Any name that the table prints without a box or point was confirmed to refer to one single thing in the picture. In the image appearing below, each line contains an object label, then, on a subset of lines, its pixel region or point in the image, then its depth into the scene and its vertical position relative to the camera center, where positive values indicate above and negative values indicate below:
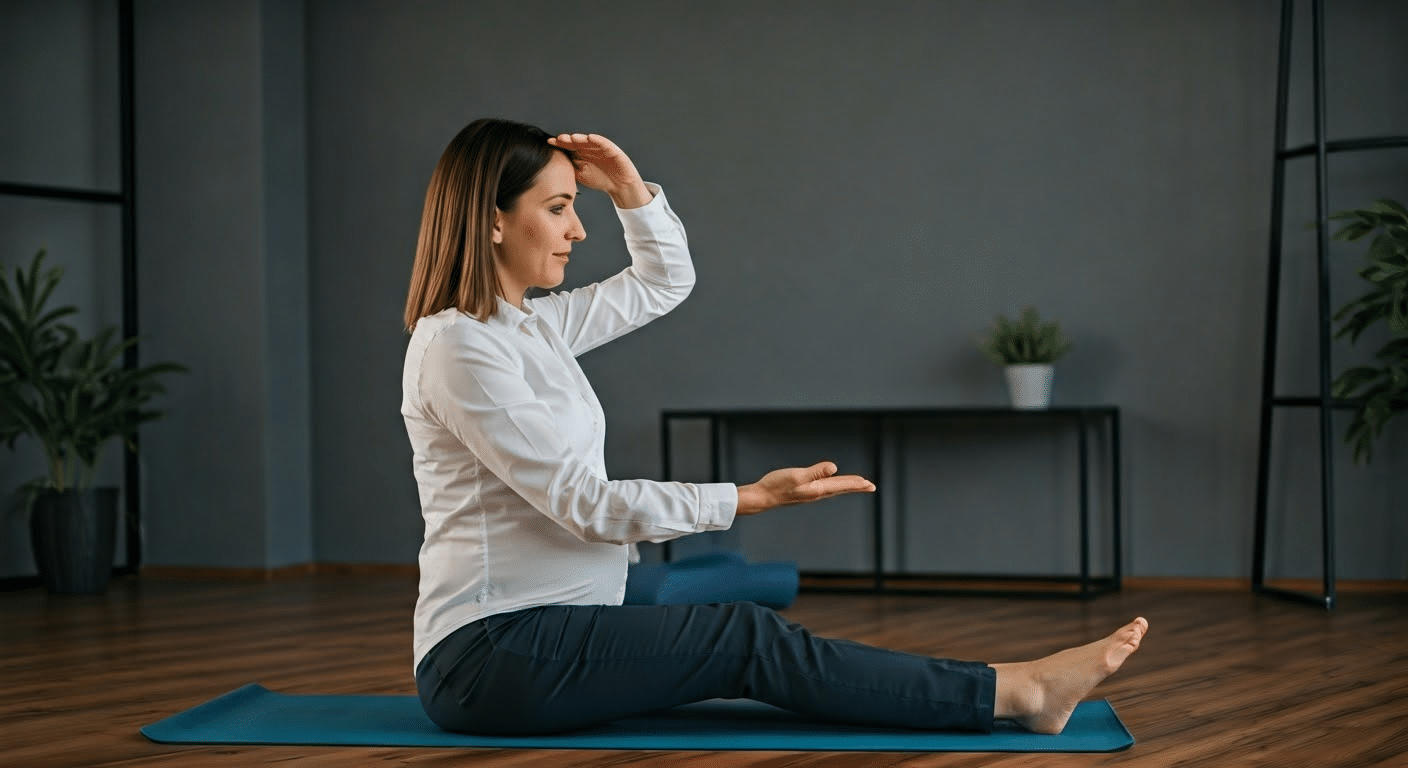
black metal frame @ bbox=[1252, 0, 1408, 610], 4.16 +0.20
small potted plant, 4.57 -0.01
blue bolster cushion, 3.72 -0.59
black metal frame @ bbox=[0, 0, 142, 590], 5.53 +0.54
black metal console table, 4.50 -0.27
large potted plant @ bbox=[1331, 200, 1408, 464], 3.99 +0.10
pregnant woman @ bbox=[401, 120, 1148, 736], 2.22 -0.33
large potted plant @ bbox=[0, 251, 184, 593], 4.97 -0.21
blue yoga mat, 2.28 -0.62
